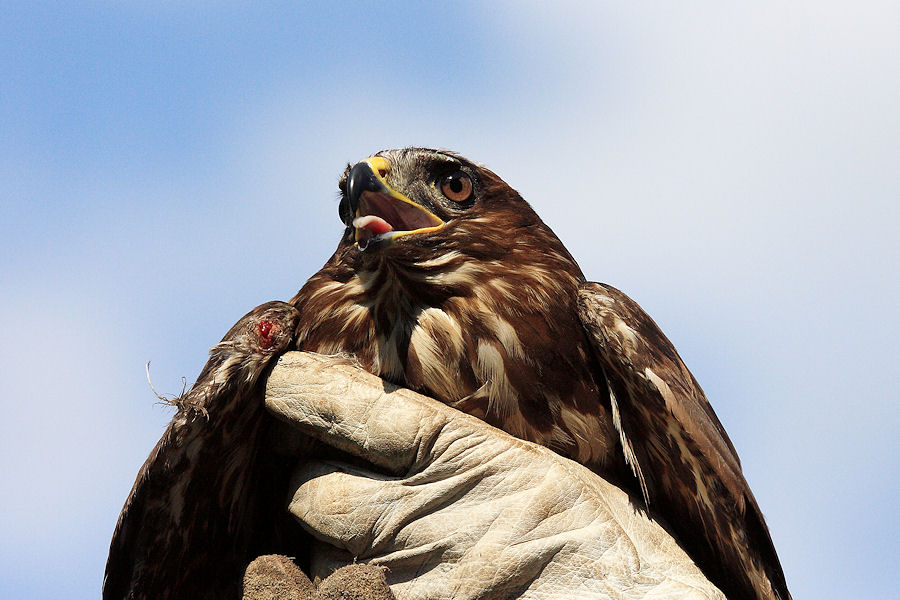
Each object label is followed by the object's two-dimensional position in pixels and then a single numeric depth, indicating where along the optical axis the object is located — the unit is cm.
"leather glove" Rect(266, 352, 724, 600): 697
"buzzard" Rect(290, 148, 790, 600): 746
